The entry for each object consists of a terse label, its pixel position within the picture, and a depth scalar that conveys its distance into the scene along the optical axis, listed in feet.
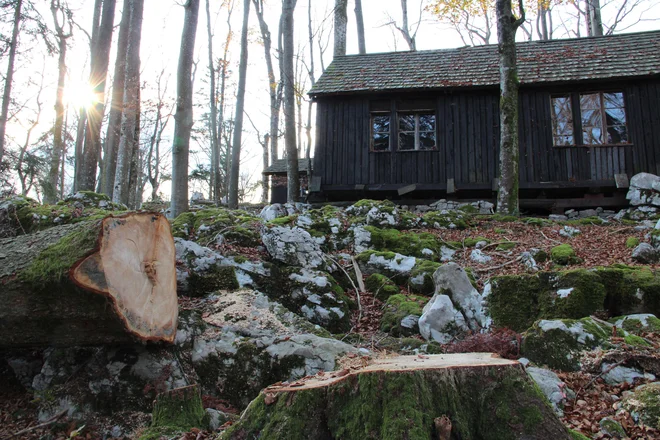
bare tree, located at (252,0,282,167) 84.79
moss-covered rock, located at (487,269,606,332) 15.01
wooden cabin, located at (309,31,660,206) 42.83
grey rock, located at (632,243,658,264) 21.68
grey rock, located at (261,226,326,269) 21.13
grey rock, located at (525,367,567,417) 9.96
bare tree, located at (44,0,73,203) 55.93
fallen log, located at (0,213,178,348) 10.36
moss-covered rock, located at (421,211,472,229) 33.45
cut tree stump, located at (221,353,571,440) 7.06
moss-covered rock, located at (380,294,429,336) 16.70
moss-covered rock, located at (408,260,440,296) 20.95
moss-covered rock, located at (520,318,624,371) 11.84
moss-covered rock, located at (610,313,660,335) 13.24
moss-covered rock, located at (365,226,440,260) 26.16
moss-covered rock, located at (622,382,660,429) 8.76
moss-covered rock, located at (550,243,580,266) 22.63
